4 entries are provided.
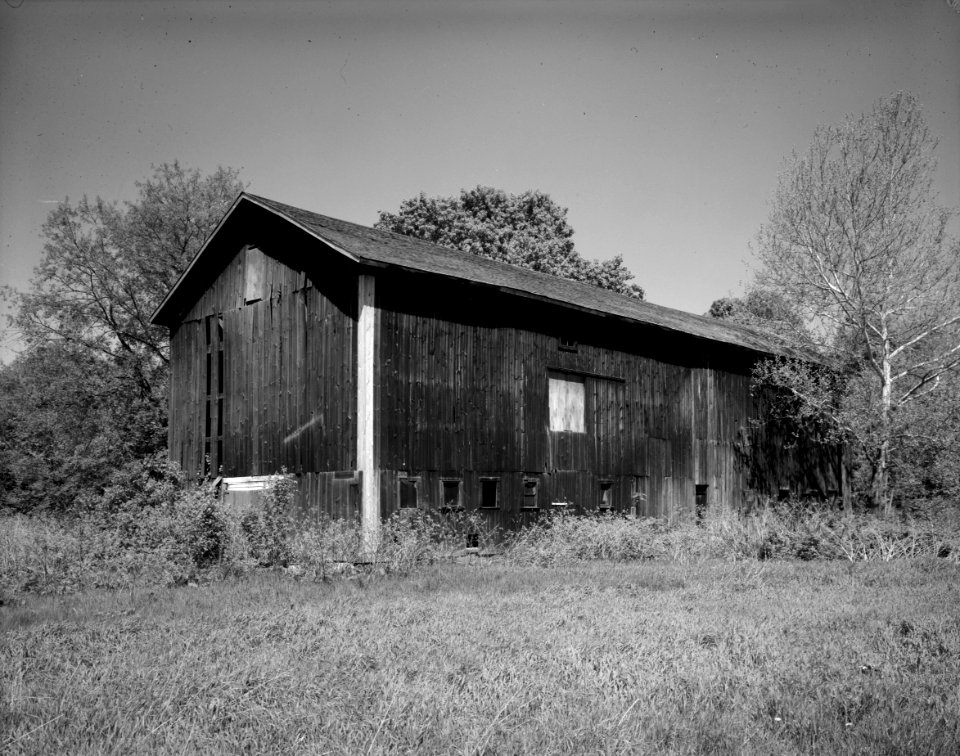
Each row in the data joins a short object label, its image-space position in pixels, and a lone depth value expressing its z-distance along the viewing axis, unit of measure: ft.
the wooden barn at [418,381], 61.31
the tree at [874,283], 84.17
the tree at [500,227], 147.95
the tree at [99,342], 108.06
